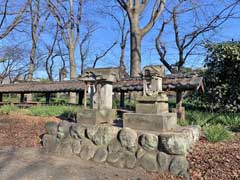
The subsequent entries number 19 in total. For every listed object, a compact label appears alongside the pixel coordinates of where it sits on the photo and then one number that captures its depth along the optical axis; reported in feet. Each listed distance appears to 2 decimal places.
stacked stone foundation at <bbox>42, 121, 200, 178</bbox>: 14.74
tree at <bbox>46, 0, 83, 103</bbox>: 56.44
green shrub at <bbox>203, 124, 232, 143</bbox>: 18.85
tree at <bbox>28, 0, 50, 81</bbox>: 63.82
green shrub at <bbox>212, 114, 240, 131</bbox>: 23.27
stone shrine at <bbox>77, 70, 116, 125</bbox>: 20.44
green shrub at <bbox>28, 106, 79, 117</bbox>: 32.74
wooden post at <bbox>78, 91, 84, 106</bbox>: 40.87
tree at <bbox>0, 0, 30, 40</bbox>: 48.19
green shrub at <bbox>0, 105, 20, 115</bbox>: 36.14
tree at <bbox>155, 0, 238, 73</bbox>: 56.29
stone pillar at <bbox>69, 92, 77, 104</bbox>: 53.36
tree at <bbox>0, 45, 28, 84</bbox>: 99.01
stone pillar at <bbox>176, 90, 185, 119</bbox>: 26.53
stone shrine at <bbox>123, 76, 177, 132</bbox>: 17.37
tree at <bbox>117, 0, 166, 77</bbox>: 42.83
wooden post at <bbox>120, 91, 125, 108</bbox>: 37.79
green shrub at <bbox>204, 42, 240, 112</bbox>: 28.75
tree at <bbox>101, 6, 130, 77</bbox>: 87.45
